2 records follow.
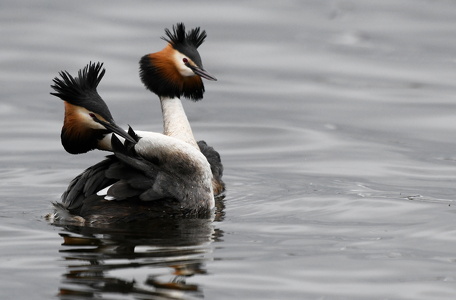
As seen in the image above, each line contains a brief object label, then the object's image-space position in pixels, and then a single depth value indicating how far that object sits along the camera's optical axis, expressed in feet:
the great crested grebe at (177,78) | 70.85
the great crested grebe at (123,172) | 54.90
